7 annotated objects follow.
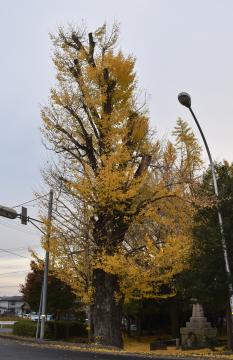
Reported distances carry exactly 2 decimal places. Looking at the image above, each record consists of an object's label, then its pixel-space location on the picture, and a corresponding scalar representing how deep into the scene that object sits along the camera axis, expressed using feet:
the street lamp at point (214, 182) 47.03
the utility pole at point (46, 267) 57.36
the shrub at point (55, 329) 92.62
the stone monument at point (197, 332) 81.35
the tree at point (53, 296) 120.47
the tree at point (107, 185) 52.42
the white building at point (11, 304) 403.32
